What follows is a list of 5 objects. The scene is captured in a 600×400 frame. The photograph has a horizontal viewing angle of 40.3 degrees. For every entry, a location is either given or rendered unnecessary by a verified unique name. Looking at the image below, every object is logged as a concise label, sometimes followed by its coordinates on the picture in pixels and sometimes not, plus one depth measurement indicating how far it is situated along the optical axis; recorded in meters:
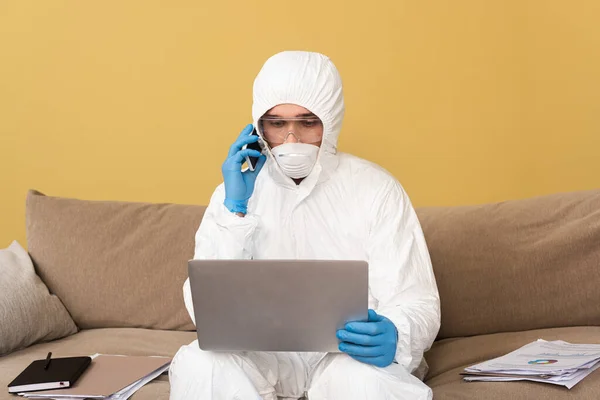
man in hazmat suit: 2.03
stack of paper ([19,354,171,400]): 2.18
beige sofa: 2.59
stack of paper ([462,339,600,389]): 2.05
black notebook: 2.22
